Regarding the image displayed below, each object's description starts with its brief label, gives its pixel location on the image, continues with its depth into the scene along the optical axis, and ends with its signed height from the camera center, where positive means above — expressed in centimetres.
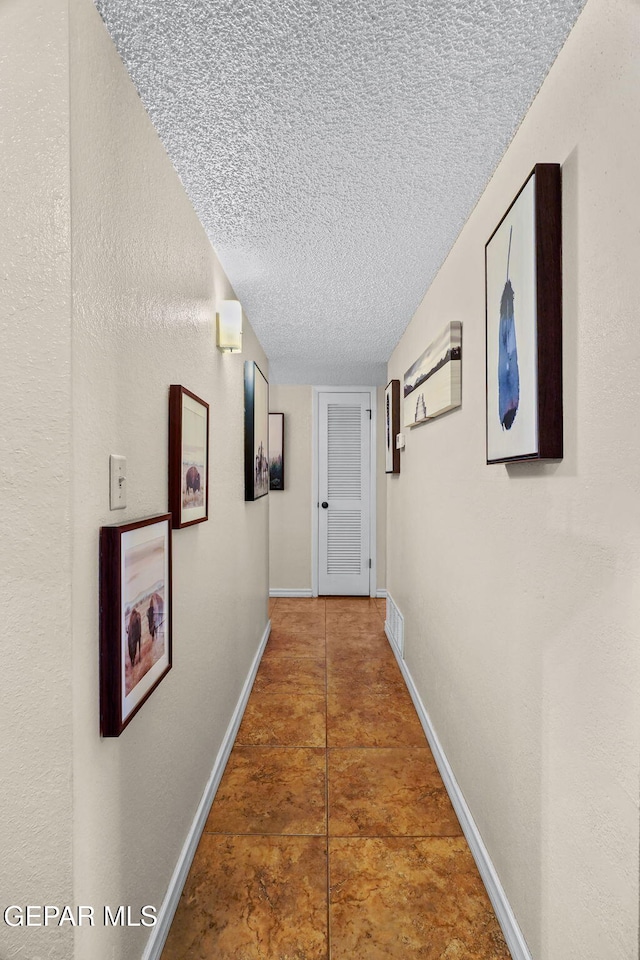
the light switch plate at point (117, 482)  112 -1
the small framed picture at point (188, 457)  155 +7
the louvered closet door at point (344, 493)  561 -20
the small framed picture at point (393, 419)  385 +45
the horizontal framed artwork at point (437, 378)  207 +47
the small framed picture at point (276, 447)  552 +32
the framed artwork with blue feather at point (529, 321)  118 +40
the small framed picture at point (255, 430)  299 +30
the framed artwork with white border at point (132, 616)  106 -34
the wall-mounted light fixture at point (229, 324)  220 +68
